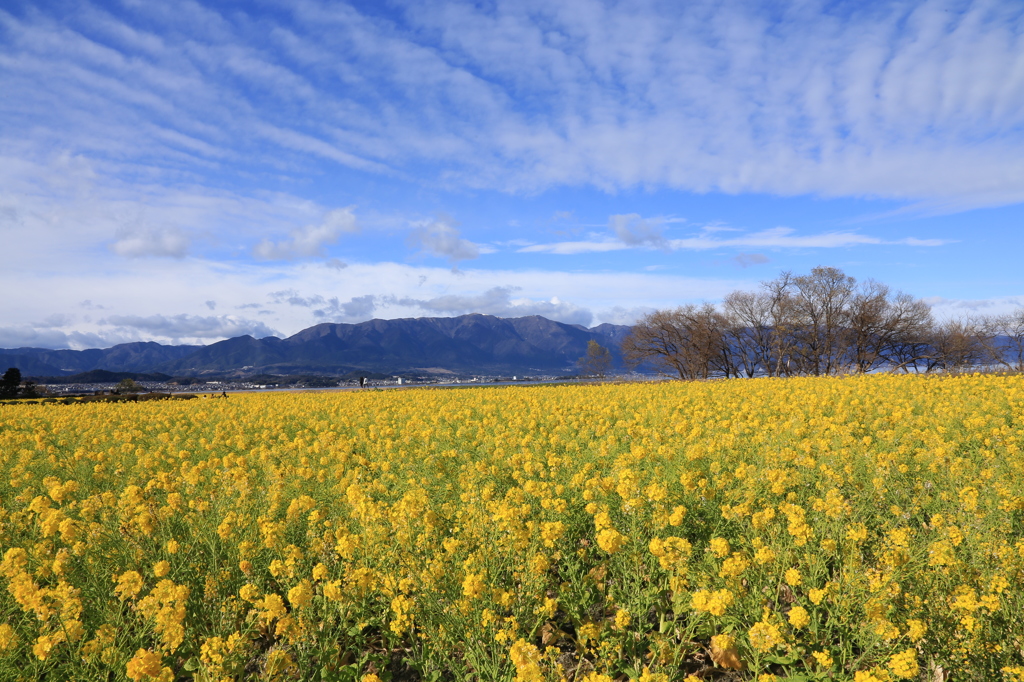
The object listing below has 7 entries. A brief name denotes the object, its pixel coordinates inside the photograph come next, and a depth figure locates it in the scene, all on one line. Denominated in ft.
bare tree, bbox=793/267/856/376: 183.21
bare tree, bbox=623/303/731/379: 202.90
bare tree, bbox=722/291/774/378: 199.52
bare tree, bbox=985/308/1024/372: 190.19
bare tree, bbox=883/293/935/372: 181.27
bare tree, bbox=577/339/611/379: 265.54
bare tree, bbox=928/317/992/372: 191.11
